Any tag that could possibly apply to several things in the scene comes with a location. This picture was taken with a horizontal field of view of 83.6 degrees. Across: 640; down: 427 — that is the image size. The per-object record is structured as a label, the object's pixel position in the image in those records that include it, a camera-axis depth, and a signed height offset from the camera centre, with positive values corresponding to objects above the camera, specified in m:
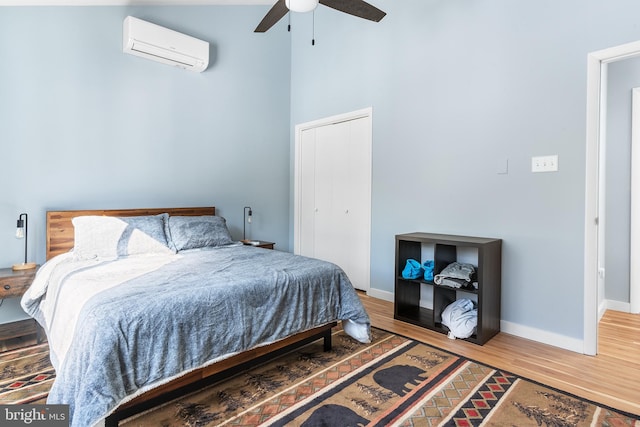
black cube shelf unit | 2.57 -0.60
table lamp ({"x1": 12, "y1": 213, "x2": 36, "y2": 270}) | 2.67 -0.23
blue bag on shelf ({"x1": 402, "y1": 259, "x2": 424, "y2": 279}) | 3.02 -0.53
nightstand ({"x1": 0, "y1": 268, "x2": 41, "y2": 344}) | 2.45 -0.60
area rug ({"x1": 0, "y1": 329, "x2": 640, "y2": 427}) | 1.68 -0.99
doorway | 2.36 +0.02
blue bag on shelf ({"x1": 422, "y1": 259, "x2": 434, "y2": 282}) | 2.96 -0.52
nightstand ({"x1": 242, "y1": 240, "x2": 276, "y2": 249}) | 3.96 -0.42
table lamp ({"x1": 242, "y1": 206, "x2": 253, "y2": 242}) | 4.27 -0.18
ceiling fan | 2.21 +1.34
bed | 1.44 -0.53
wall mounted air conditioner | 3.19 +1.51
